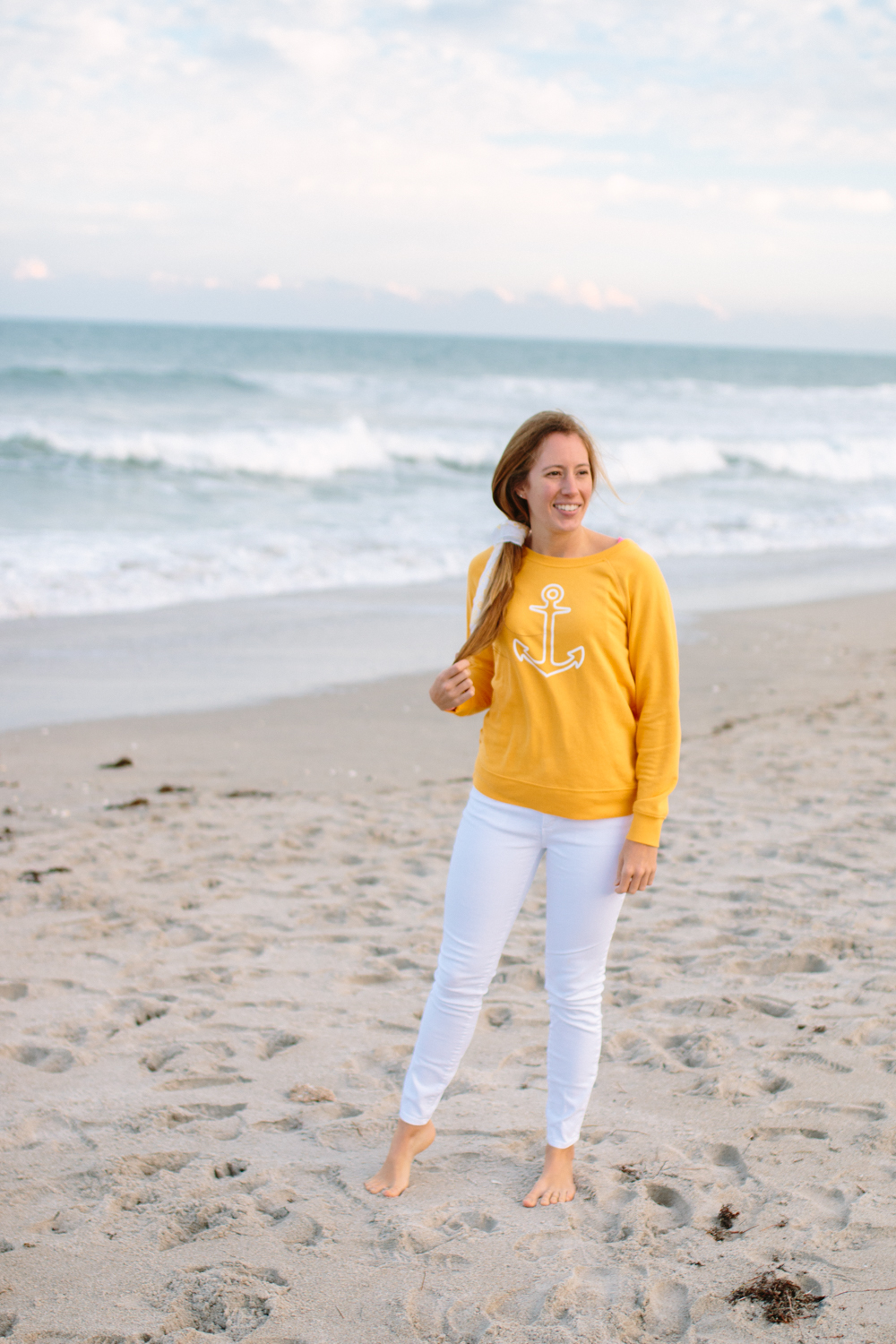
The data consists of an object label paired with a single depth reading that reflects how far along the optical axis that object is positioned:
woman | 2.56
